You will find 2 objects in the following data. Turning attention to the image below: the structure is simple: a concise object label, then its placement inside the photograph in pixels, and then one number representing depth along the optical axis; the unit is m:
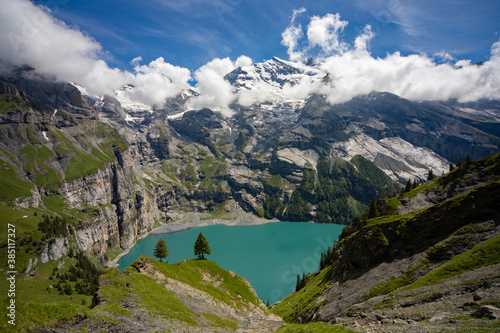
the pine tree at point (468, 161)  59.31
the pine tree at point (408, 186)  86.29
